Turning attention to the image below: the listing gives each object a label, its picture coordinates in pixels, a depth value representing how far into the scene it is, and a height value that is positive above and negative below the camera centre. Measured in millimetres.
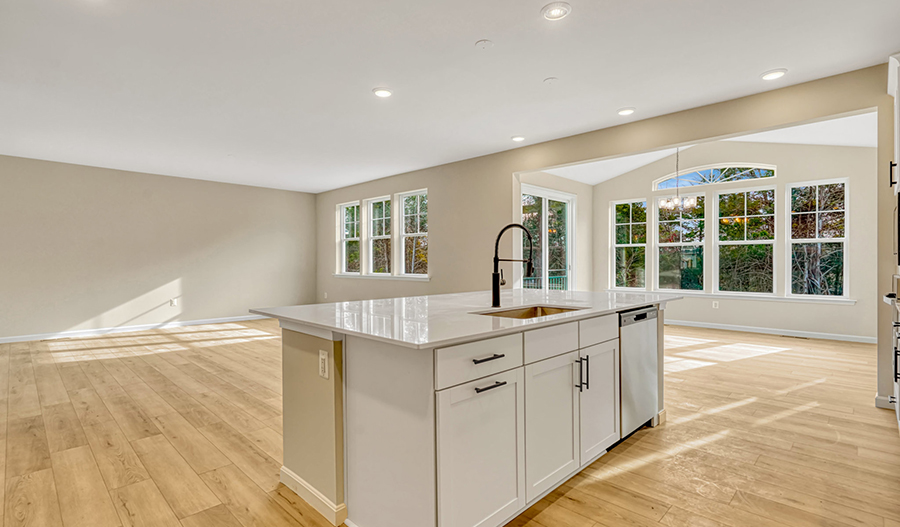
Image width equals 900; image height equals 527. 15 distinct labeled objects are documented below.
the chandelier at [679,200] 7246 +987
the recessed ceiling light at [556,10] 2412 +1428
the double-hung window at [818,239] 5945 +276
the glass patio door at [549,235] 6867 +421
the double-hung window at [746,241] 6535 +266
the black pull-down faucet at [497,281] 2419 -121
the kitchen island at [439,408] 1521 -617
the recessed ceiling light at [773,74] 3290 +1434
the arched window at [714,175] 6633 +1361
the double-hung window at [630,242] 7859 +314
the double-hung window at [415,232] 7043 +474
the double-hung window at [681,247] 7215 +203
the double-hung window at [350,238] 8348 +443
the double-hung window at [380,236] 7703 +444
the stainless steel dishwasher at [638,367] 2560 -682
